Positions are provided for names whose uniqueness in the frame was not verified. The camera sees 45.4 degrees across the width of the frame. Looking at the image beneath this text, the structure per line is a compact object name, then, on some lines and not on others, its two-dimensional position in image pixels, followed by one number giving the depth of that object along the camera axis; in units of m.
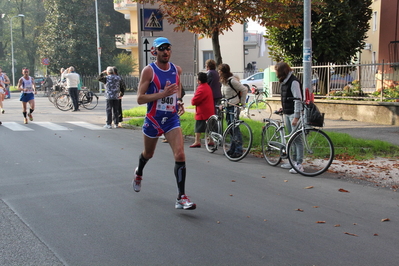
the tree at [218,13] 12.75
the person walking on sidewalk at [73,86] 20.94
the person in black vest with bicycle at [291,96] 7.88
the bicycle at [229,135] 9.14
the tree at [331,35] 16.70
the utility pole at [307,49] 10.72
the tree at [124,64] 45.91
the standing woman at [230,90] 9.80
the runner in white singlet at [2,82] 18.59
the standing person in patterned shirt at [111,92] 14.34
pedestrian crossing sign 14.20
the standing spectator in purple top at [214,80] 10.69
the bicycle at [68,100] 21.78
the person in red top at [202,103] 10.15
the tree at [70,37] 46.00
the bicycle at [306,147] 7.64
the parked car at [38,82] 49.77
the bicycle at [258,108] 18.02
